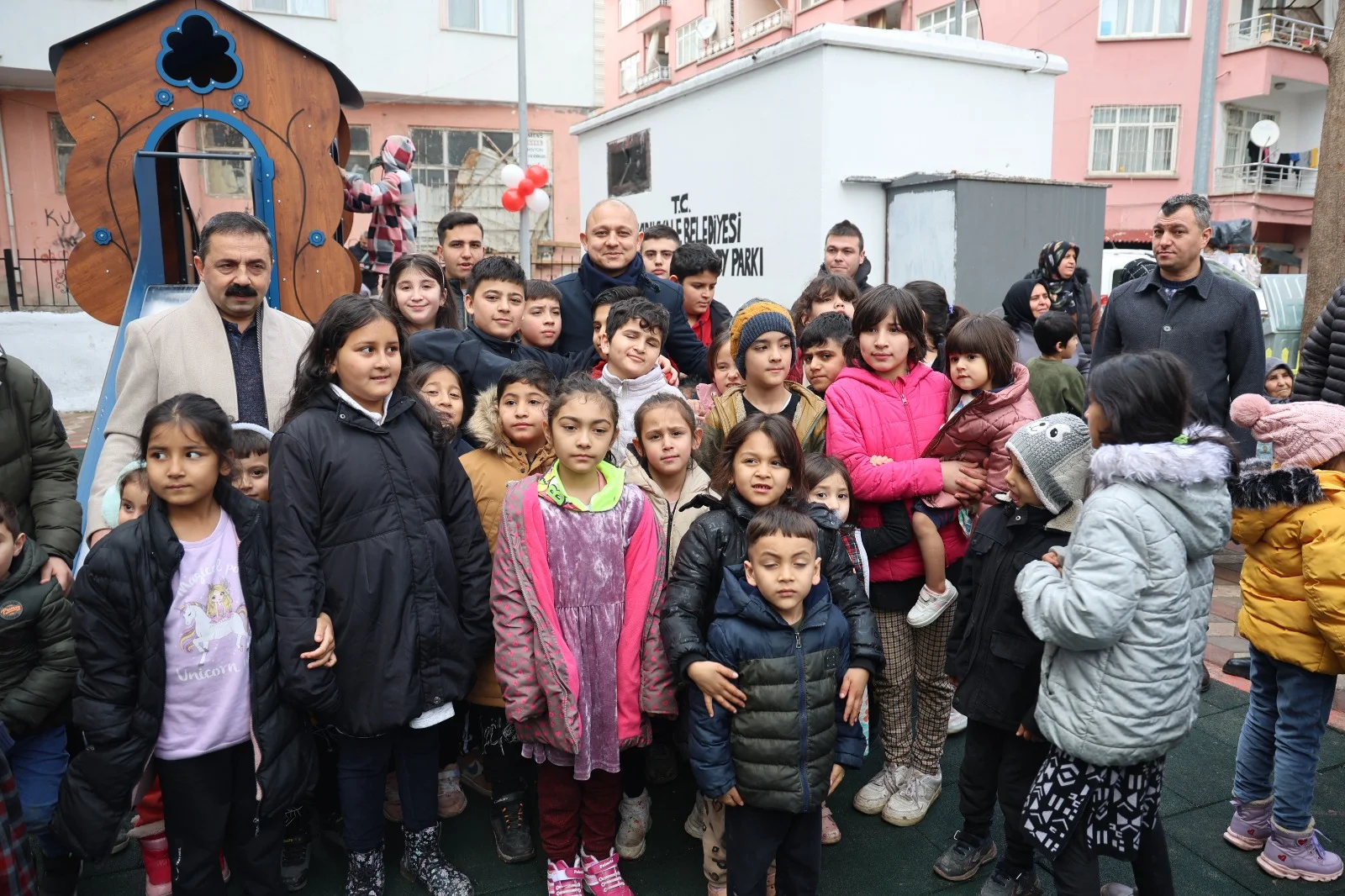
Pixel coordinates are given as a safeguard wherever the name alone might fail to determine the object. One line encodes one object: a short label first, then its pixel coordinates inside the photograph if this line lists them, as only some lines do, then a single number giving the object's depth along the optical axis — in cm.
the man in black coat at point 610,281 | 427
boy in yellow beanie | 325
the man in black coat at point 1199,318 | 415
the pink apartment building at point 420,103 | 1564
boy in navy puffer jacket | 246
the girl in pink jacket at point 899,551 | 326
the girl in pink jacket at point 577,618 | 267
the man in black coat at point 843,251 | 538
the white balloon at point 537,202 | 1206
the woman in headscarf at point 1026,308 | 593
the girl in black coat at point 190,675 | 237
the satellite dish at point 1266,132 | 1956
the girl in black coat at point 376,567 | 255
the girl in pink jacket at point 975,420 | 311
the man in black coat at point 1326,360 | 375
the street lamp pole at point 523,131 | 1281
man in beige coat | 291
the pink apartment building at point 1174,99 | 2228
